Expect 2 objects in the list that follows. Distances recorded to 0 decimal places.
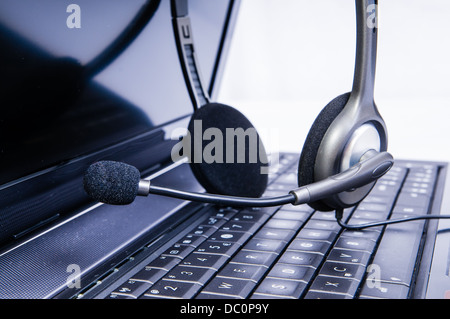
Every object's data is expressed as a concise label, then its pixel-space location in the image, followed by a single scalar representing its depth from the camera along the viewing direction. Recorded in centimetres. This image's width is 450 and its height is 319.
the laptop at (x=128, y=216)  41
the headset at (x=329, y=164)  43
